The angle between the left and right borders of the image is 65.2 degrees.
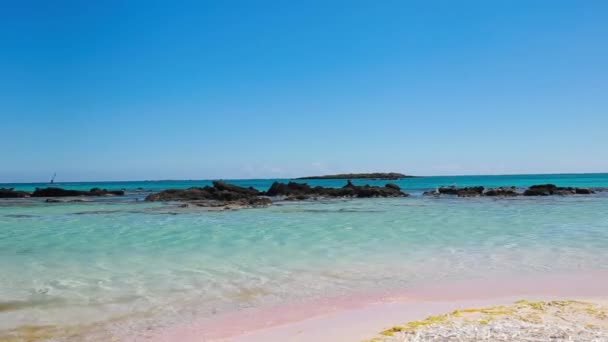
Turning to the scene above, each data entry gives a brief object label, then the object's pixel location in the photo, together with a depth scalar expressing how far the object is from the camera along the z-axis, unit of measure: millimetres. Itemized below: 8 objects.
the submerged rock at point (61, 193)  56097
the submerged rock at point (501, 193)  43650
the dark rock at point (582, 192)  44500
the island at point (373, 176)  183750
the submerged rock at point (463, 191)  45106
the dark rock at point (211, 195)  39094
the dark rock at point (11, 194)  56562
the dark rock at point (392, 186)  49494
